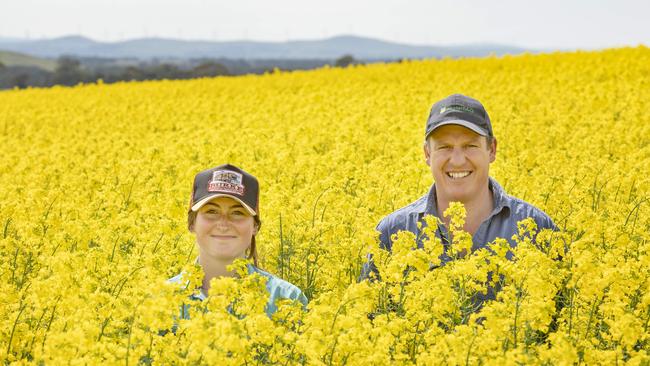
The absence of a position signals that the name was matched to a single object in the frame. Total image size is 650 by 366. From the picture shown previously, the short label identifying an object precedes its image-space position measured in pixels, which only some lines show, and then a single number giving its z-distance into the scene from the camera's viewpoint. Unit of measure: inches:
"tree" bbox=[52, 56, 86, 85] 1998.0
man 250.2
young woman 222.8
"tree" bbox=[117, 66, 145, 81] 1857.0
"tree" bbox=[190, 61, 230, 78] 1768.0
